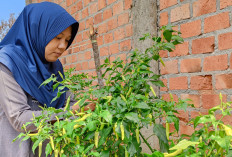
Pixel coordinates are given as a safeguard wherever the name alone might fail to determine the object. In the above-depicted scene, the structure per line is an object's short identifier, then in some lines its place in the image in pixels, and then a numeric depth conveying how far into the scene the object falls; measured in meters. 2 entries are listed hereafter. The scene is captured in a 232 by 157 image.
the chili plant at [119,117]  0.81
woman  1.47
